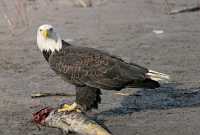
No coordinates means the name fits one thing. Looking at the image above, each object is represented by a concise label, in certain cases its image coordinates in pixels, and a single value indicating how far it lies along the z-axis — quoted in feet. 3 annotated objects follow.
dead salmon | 41.55
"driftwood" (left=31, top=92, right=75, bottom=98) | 52.95
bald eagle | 47.03
